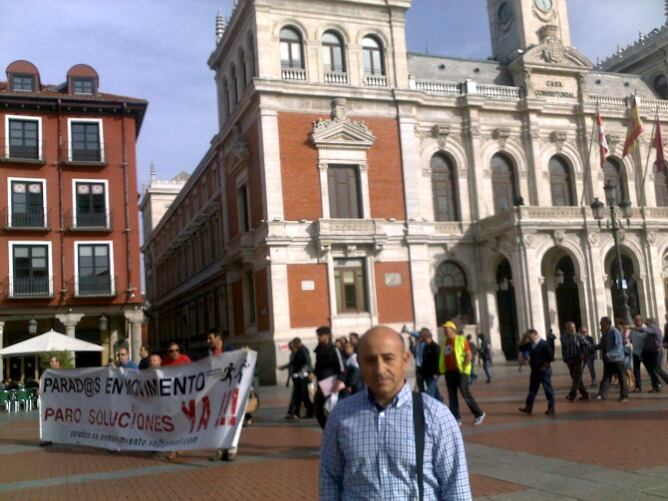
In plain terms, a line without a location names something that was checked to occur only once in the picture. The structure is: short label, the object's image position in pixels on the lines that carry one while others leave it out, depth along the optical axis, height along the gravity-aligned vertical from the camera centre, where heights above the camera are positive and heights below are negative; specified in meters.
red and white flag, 33.66 +8.29
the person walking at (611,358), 14.91 -1.10
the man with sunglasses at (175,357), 11.71 -0.37
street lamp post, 22.22 +3.38
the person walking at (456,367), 12.56 -0.91
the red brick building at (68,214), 32.94 +6.39
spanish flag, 33.81 +8.68
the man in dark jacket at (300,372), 15.26 -0.99
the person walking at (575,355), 15.30 -1.00
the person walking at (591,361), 17.31 -1.41
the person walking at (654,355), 16.17 -1.17
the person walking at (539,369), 13.23 -1.12
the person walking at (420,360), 12.96 -0.84
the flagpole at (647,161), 38.77 +8.46
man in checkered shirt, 3.30 -0.59
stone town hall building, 31.75 +7.13
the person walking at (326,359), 12.85 -0.63
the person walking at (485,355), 22.64 -1.36
